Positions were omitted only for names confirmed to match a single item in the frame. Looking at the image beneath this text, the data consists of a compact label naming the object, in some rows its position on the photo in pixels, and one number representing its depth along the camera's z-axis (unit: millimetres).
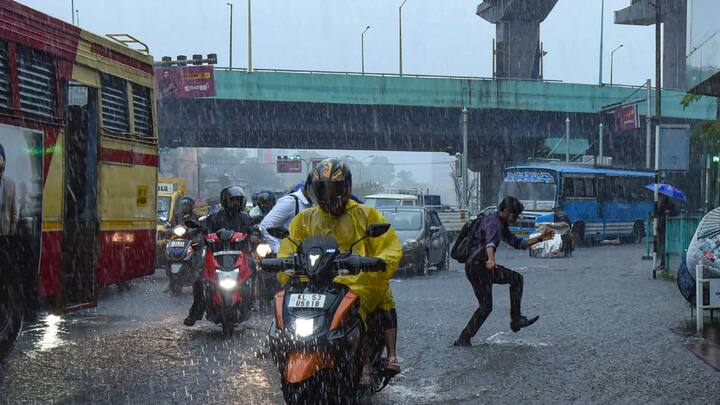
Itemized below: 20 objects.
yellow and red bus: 8258
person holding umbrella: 18922
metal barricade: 9984
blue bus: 34844
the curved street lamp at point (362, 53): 70162
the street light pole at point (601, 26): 62109
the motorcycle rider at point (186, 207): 15547
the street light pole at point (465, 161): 43759
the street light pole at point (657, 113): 19219
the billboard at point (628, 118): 43344
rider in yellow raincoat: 5621
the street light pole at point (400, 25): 62319
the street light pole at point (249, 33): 56688
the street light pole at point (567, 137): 48312
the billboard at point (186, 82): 38369
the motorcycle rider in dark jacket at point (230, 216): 10234
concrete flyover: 42344
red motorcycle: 9281
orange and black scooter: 4930
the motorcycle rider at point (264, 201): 11828
